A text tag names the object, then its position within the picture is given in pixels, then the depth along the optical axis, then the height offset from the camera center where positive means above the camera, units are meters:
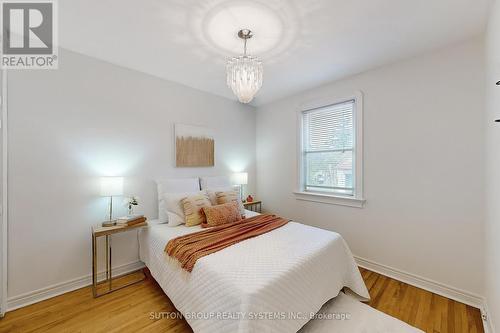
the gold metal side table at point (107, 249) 1.98 -0.89
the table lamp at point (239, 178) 3.54 -0.20
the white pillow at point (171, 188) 2.54 -0.29
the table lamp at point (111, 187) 2.16 -0.23
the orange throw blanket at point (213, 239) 1.65 -0.68
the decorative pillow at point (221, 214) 2.30 -0.57
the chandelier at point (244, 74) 1.75 +0.83
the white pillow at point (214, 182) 3.08 -0.24
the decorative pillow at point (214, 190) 2.70 -0.34
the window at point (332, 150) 2.70 +0.26
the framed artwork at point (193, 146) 2.97 +0.32
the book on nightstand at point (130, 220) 2.18 -0.60
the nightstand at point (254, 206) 3.61 -0.76
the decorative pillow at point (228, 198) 2.68 -0.42
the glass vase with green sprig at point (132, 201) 2.30 -0.41
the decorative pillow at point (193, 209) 2.34 -0.51
